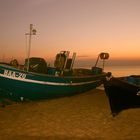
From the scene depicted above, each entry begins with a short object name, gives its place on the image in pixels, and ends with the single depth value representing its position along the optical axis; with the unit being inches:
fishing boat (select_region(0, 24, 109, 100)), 364.8
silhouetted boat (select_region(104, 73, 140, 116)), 298.7
